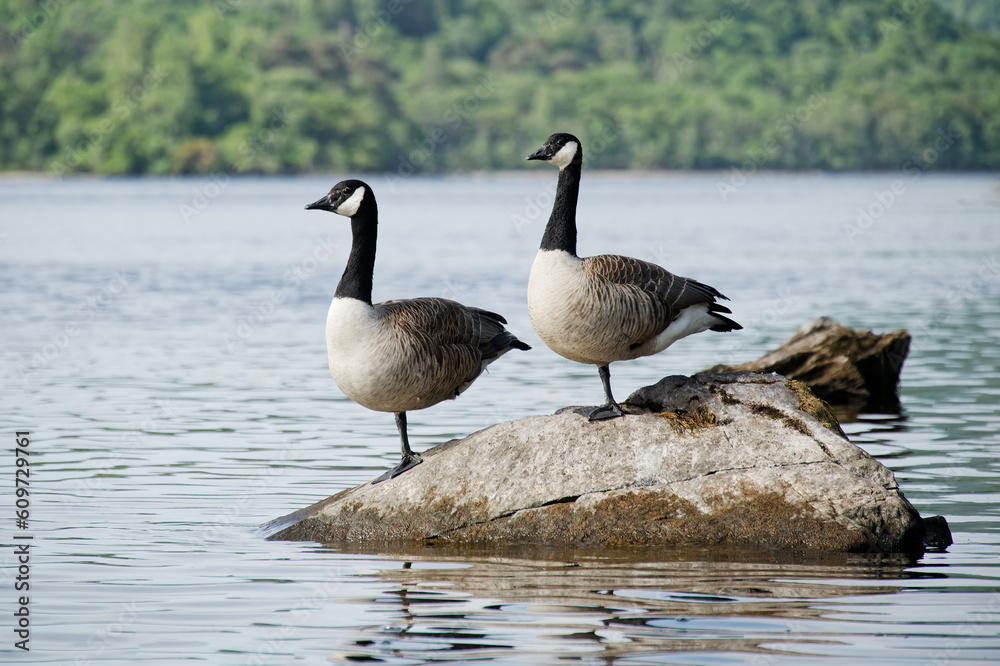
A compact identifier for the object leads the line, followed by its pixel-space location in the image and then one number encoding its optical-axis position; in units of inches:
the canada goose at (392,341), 775.1
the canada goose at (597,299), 763.4
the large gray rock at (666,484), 765.9
